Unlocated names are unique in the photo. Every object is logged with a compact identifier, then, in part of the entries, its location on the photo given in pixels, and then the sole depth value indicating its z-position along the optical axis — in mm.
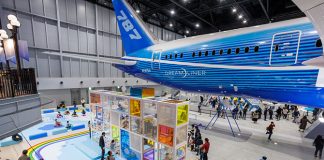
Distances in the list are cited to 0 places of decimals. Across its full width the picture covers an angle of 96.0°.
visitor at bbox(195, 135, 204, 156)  9047
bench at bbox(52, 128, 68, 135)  12453
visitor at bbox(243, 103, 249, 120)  16688
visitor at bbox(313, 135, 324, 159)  8406
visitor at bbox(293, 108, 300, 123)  15548
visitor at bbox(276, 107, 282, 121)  16138
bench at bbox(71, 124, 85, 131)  13328
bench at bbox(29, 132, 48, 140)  11452
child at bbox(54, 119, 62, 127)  14375
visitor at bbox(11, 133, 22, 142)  10854
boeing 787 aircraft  5453
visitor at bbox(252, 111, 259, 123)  15023
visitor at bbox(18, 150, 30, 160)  6352
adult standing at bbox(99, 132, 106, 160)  8980
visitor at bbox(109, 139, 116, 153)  9545
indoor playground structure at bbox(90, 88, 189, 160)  6901
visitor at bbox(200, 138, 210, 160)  7929
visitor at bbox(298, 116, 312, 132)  12536
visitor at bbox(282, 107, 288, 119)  16809
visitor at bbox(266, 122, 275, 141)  10693
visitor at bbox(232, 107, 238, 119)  16006
